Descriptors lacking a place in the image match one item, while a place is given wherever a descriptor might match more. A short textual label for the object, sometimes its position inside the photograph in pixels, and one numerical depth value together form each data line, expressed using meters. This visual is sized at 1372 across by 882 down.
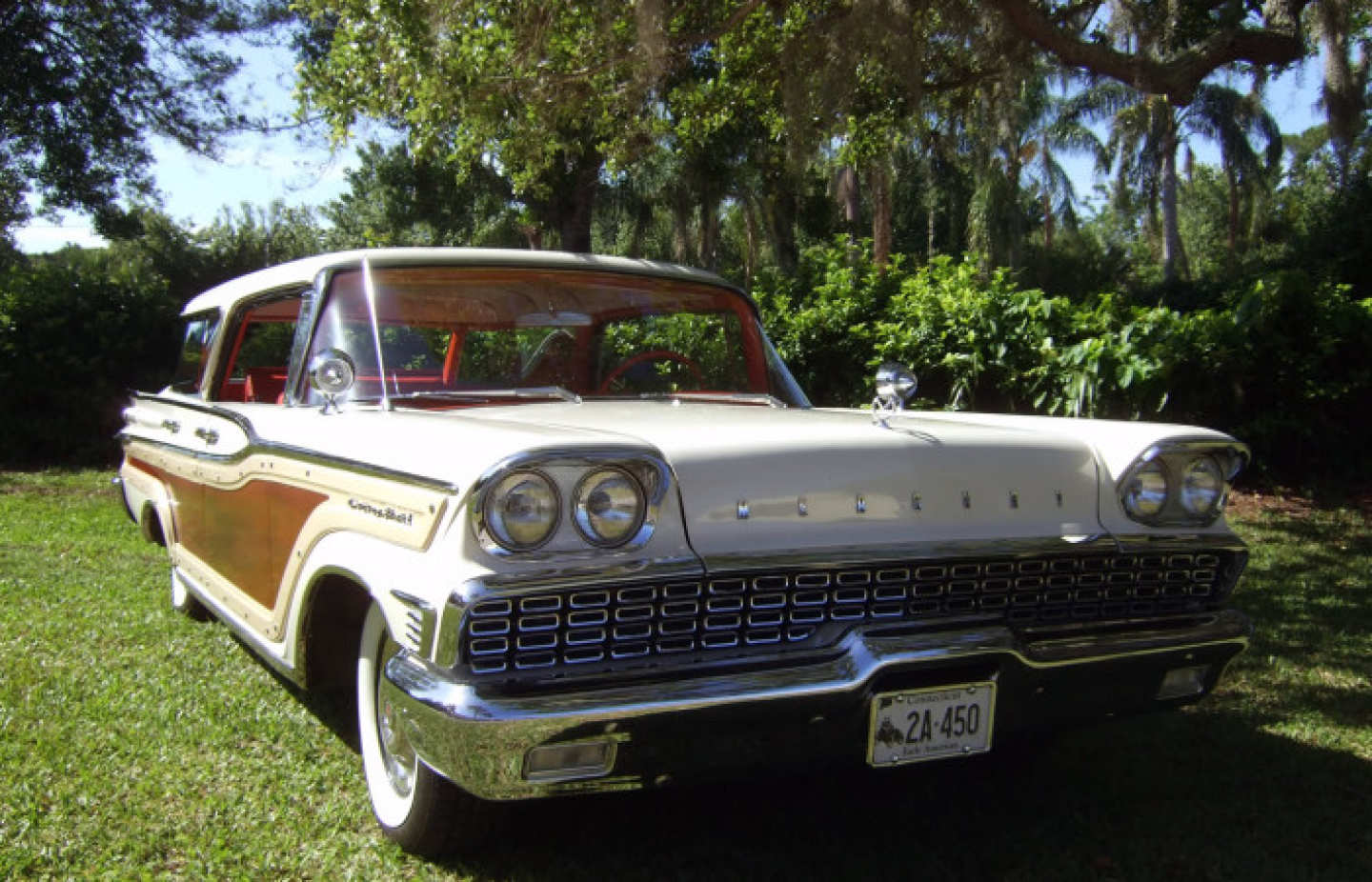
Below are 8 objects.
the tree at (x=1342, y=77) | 7.49
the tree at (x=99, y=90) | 13.78
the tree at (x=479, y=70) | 7.29
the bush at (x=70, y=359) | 10.65
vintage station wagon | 2.04
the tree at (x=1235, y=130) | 35.06
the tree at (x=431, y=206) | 23.66
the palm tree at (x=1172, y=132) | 34.00
